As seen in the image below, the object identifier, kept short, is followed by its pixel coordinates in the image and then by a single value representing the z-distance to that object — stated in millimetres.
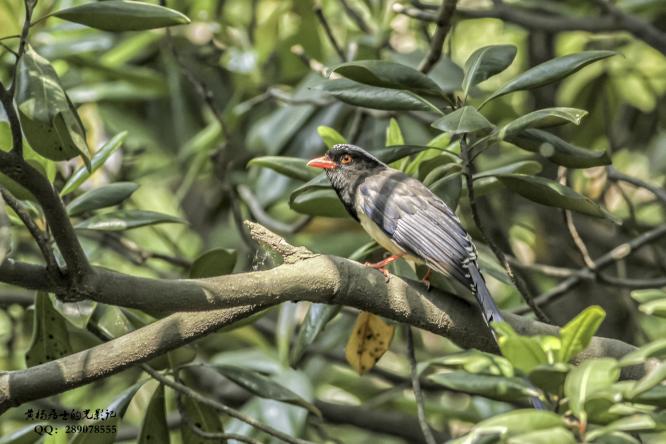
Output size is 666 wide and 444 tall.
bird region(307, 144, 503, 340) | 7498
